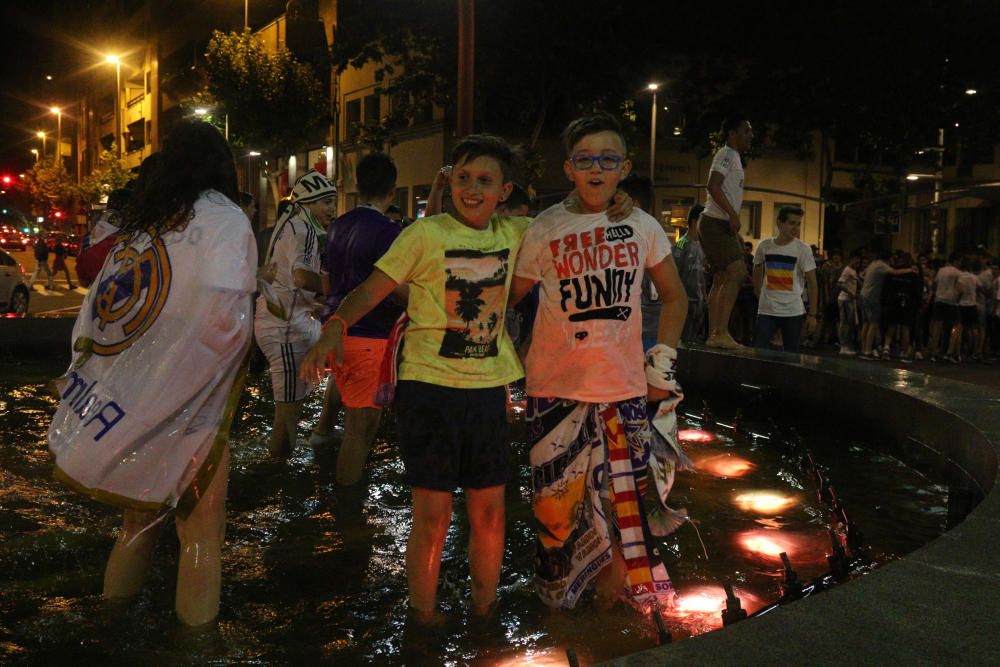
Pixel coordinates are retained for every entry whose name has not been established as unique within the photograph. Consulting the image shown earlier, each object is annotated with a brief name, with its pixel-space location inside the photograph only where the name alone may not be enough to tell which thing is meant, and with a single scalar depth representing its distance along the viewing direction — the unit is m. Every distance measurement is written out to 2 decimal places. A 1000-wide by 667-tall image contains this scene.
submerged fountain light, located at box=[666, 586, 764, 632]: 3.90
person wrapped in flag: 3.33
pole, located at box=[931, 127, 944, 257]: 26.69
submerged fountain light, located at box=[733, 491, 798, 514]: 5.91
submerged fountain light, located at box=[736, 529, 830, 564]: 4.91
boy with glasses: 3.87
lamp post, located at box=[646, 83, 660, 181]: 38.85
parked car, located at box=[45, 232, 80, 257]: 45.49
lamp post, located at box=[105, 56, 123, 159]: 54.38
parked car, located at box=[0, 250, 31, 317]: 21.77
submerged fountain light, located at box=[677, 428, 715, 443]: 8.20
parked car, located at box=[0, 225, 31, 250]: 62.56
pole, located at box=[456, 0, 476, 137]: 10.38
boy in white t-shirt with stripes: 10.22
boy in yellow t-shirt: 3.65
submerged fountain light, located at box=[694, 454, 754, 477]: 6.92
